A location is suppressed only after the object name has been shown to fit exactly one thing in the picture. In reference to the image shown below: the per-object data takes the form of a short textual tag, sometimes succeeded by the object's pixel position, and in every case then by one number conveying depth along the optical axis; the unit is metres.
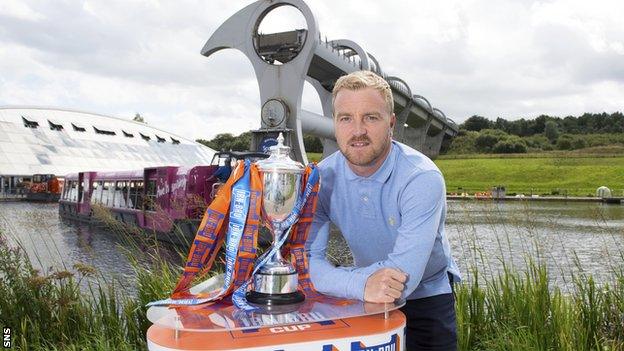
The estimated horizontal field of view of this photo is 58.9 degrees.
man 2.34
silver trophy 2.40
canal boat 16.03
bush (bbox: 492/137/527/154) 84.81
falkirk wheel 27.70
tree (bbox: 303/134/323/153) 82.49
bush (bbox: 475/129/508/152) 89.25
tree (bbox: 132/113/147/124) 111.11
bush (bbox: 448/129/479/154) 87.06
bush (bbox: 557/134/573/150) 85.81
